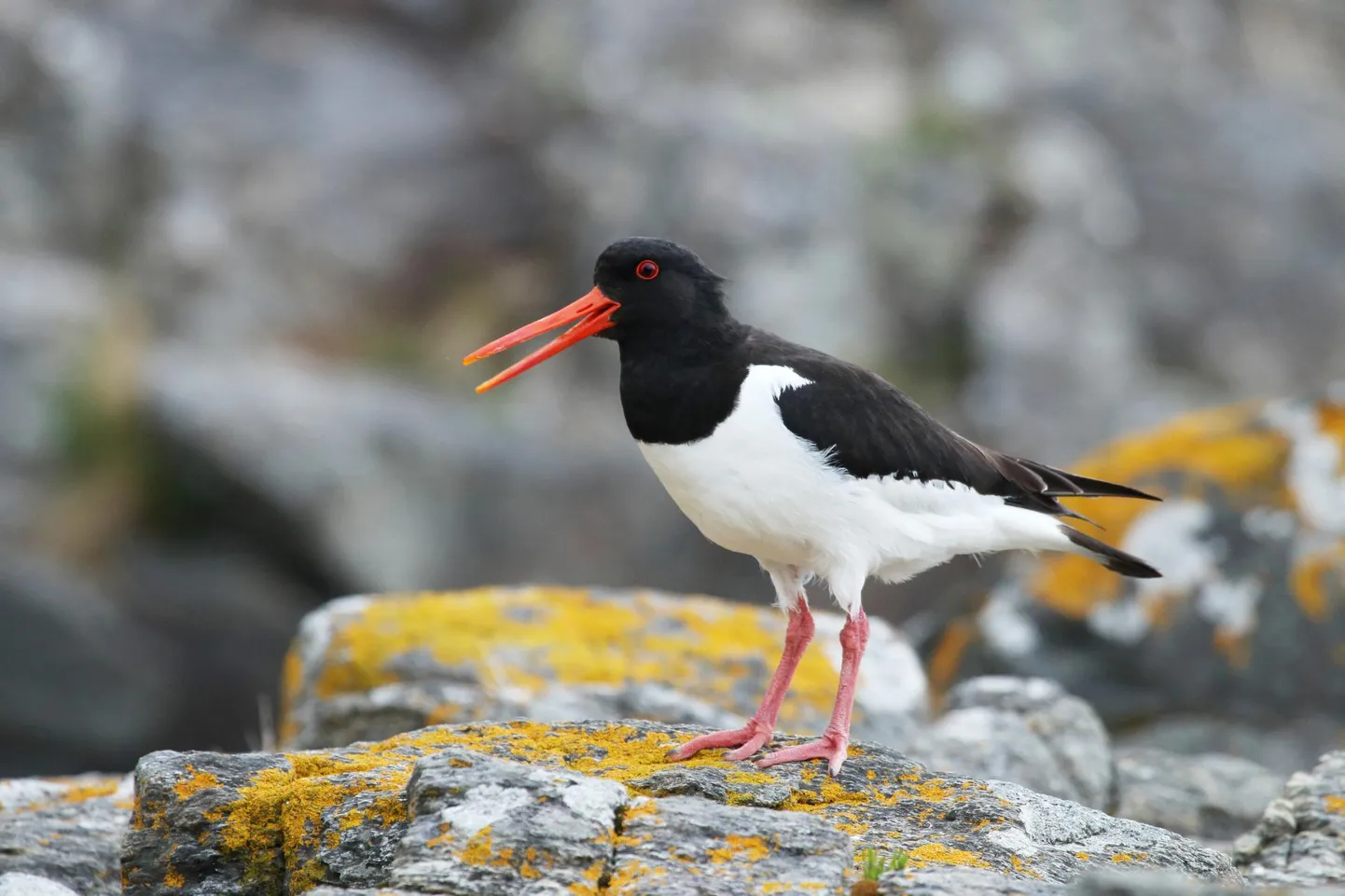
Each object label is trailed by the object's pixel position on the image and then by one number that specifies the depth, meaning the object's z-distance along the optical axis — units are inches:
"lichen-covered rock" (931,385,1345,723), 633.0
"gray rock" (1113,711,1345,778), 616.7
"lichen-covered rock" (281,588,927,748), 561.9
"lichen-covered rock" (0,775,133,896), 428.8
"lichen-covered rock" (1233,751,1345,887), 415.2
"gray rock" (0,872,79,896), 371.2
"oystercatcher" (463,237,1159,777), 431.5
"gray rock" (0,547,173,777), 1035.9
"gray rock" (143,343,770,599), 1155.3
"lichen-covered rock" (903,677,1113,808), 523.8
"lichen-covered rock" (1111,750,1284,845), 529.0
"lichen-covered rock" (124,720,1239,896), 328.5
